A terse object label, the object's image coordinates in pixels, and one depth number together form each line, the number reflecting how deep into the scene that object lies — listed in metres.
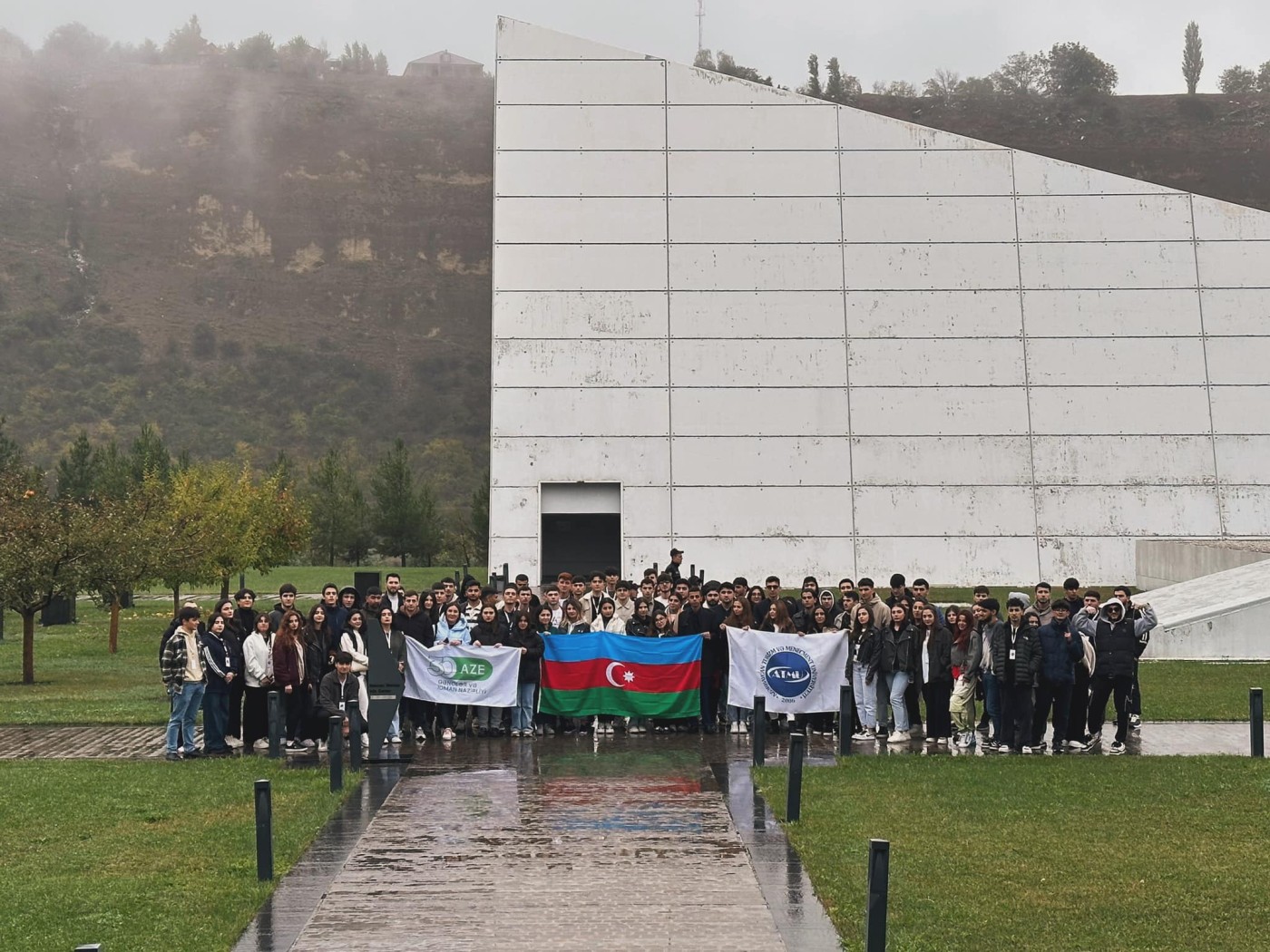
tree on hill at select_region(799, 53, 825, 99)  174.50
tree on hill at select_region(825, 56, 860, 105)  172.75
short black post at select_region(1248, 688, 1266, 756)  16.44
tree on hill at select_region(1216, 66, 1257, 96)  180.62
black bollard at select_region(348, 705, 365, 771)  15.88
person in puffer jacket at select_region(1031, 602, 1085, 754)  16.98
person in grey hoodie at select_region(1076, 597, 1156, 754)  17.48
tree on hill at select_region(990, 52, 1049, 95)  182.50
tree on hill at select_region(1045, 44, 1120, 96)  179.00
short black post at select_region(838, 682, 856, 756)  16.77
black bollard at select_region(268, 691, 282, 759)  15.87
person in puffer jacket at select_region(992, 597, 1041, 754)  16.91
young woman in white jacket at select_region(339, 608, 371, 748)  17.75
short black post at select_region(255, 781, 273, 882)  10.74
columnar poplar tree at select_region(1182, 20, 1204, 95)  185.88
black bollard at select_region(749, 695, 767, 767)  16.03
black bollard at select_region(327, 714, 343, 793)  14.43
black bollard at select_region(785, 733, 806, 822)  12.84
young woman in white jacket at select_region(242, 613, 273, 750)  17.50
